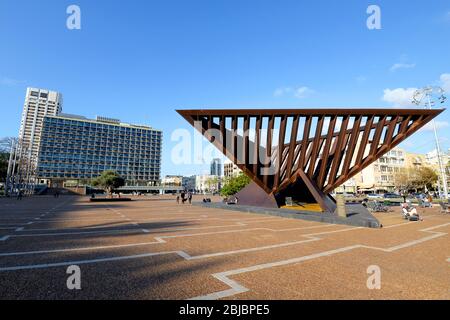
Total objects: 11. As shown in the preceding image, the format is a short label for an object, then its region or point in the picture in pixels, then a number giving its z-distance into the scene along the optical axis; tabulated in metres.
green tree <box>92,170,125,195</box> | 43.62
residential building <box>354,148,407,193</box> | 74.94
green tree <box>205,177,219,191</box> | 125.22
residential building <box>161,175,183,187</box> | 154.43
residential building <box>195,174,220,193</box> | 128.50
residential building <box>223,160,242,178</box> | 133.16
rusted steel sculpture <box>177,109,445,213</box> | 16.48
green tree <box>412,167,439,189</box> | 55.69
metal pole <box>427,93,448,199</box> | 30.79
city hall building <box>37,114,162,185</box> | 108.12
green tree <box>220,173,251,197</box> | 32.53
